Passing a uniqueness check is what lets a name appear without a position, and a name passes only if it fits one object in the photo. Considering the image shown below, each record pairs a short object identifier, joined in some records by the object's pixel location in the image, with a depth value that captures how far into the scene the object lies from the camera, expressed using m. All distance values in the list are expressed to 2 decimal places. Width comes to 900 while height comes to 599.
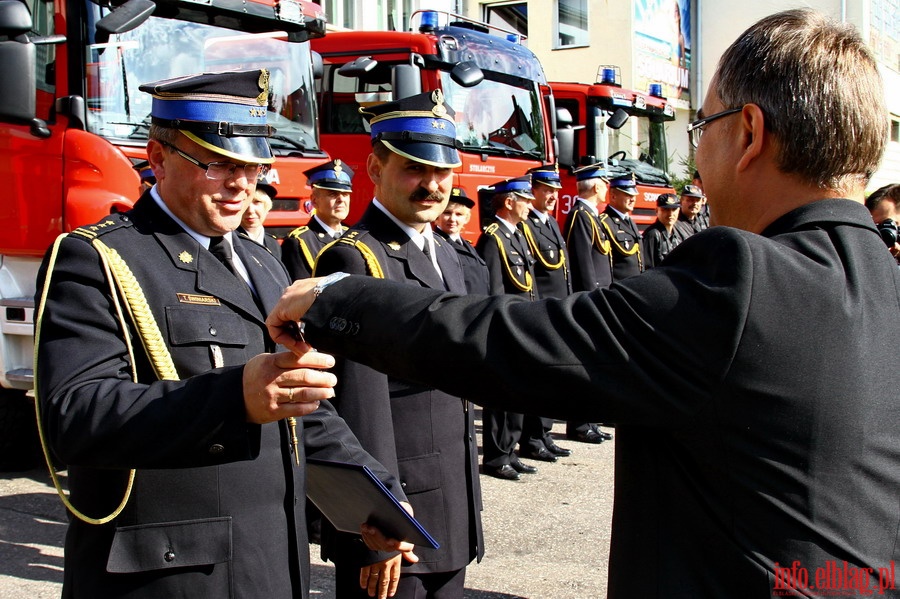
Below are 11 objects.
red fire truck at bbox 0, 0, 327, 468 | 5.58
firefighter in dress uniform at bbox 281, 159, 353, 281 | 6.77
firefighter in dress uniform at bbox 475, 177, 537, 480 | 6.88
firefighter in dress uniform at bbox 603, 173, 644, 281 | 9.63
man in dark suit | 1.38
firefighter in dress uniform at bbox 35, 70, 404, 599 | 1.81
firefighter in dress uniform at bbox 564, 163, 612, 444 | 9.06
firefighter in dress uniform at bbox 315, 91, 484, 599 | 2.93
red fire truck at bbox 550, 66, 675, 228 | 11.71
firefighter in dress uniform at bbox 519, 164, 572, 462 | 7.50
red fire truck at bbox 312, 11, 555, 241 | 9.15
